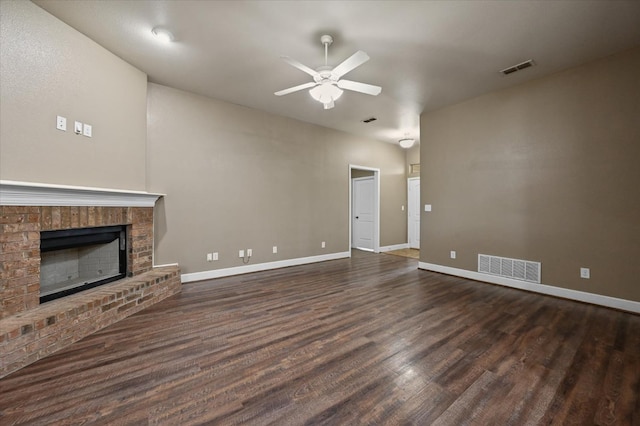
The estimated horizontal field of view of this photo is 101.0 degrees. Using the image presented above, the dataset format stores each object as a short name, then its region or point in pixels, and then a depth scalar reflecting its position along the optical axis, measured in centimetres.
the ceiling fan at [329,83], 243
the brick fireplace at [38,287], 197
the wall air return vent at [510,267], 368
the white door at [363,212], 716
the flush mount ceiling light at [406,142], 603
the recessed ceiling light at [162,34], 260
